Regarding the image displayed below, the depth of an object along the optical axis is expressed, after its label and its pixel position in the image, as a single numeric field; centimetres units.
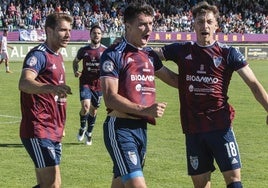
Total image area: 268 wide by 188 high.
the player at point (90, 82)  1414
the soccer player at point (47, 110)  725
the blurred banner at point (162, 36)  4378
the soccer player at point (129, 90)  660
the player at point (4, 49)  3347
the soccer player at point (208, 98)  729
